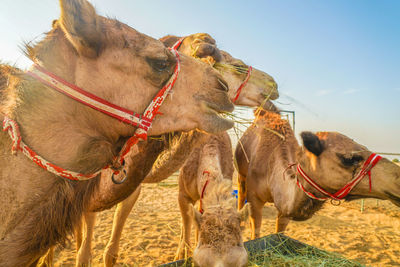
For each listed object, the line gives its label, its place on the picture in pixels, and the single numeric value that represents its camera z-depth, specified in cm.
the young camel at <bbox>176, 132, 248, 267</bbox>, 199
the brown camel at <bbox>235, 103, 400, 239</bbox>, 264
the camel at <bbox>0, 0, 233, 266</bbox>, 112
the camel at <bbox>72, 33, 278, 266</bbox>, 314
